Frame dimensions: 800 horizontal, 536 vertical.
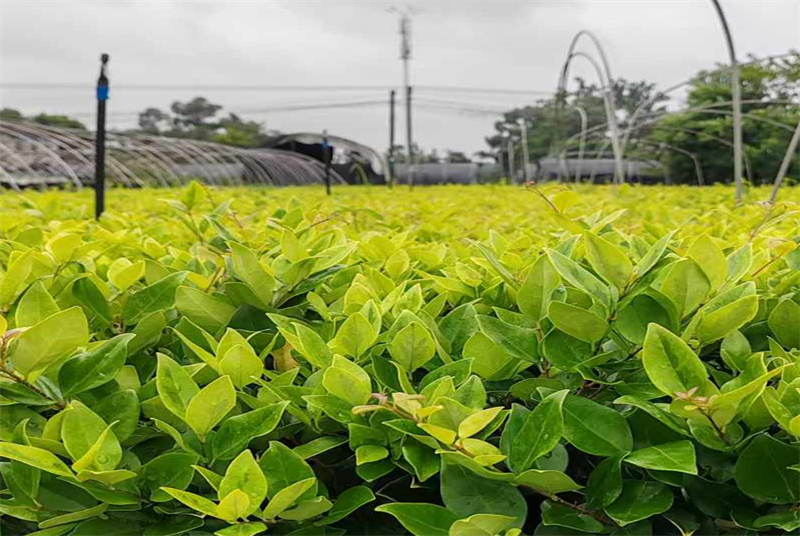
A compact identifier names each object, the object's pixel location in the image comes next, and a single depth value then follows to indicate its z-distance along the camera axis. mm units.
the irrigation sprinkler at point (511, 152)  18933
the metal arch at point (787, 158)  2982
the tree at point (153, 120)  37625
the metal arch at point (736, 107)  4336
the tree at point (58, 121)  31125
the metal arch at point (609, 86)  6820
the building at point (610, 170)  19828
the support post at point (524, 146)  12866
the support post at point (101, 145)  3227
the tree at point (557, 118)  14801
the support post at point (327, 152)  9953
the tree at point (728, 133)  14383
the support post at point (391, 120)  22331
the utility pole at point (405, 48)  27109
